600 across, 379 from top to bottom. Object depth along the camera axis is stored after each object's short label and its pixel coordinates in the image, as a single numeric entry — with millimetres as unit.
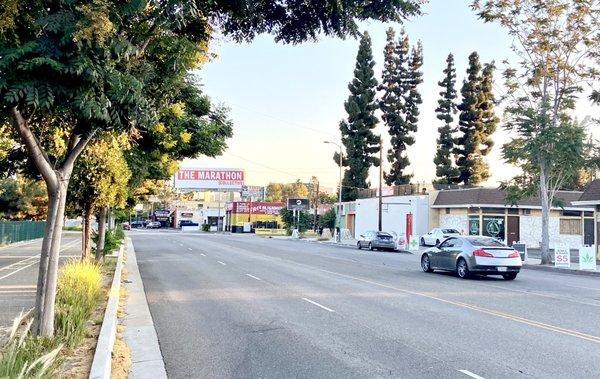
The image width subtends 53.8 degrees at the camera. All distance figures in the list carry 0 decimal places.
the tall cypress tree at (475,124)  61844
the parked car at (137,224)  118850
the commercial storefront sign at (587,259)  25109
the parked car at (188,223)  108400
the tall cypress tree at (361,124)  65938
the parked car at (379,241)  41062
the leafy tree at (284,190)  143875
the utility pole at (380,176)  48219
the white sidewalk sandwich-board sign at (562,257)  26594
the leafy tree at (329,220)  71056
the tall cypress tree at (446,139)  63625
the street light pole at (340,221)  54312
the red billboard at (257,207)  92375
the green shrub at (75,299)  7891
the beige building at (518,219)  47844
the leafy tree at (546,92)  28047
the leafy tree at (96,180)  15625
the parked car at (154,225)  118056
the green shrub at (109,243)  23461
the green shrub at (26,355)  5227
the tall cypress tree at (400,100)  67188
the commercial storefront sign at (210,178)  79438
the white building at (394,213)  53125
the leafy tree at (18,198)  51938
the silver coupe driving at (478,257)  19062
